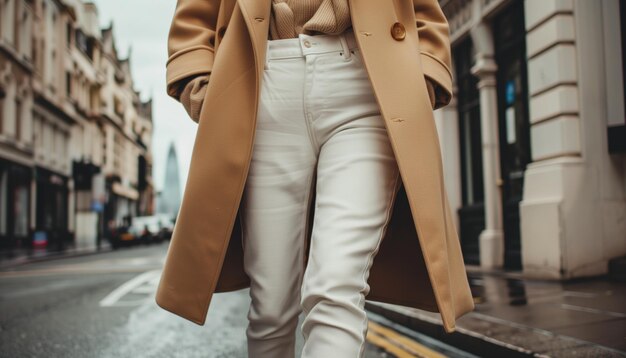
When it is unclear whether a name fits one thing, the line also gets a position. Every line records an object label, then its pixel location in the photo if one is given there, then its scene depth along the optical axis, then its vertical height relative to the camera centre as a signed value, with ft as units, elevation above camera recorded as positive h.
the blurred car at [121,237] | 98.48 -4.17
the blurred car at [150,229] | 113.74 -3.34
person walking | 5.71 +0.55
